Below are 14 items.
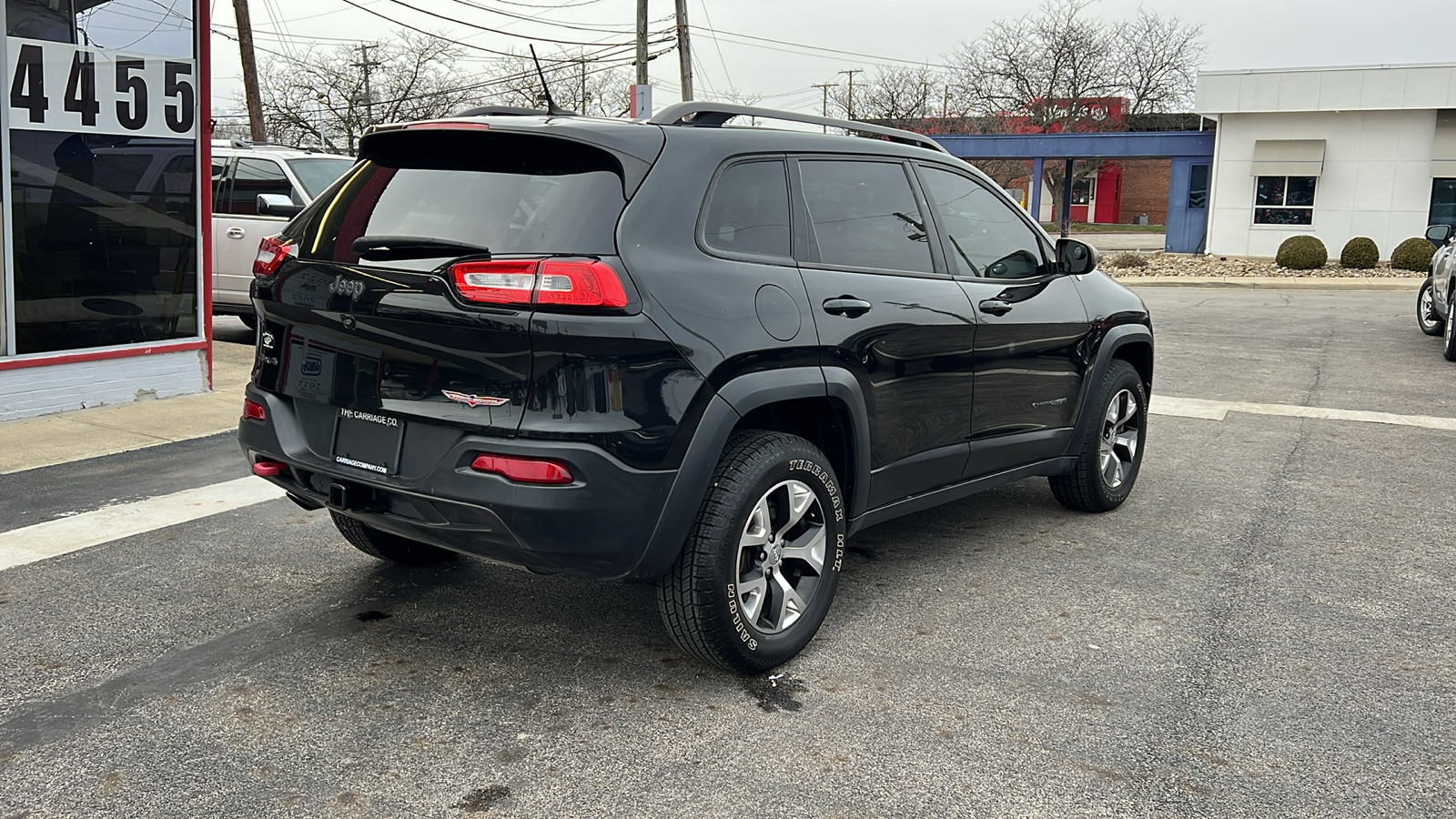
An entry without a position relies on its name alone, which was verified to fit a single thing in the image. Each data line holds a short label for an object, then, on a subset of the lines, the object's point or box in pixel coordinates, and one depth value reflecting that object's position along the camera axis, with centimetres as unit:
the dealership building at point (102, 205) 750
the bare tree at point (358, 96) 5344
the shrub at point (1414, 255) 2659
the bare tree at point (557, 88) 5489
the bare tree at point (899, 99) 5816
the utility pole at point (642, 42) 2808
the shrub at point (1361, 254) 2752
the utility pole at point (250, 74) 2127
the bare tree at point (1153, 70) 5331
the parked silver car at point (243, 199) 1156
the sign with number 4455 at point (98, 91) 743
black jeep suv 330
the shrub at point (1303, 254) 2731
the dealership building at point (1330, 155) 3072
